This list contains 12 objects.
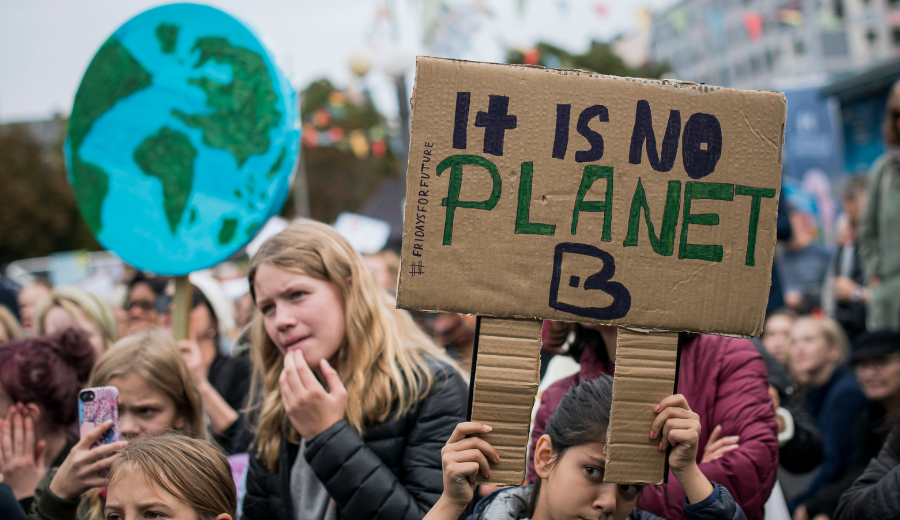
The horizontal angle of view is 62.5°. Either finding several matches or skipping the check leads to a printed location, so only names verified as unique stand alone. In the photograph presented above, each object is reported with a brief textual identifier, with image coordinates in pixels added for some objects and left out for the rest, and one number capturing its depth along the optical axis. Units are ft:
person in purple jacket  6.19
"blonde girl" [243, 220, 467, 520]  6.35
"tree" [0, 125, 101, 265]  109.60
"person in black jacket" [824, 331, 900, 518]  10.84
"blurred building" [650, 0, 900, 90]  124.16
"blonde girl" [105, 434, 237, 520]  5.81
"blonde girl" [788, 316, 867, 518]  13.01
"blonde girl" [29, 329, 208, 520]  7.77
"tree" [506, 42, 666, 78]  67.77
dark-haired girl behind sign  5.01
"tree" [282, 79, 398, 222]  114.42
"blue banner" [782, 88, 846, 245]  35.60
